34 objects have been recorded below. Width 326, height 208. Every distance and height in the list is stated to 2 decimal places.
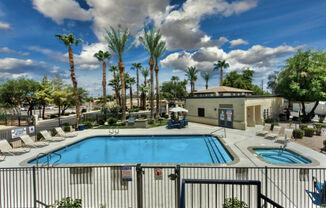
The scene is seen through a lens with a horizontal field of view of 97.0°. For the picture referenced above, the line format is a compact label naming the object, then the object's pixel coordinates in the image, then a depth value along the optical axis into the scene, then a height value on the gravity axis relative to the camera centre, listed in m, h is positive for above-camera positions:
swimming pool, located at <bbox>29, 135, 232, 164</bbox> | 10.66 -4.20
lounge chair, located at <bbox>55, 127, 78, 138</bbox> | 14.67 -3.28
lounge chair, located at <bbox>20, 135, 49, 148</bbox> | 11.55 -3.27
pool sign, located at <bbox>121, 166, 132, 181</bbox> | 5.00 -2.45
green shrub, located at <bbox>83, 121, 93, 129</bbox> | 19.43 -3.09
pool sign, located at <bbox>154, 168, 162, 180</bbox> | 4.98 -2.48
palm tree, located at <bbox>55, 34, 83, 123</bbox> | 18.77 +7.18
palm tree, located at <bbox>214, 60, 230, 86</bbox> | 42.91 +10.97
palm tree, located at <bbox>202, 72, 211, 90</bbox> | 57.15 +9.82
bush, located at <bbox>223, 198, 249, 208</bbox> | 3.95 -2.85
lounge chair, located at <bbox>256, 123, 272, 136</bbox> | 13.64 -2.82
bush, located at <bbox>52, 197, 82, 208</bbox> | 4.10 -2.94
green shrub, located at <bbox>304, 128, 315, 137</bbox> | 13.02 -2.75
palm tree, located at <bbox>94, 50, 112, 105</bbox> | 31.78 +10.03
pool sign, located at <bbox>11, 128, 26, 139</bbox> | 11.67 -2.49
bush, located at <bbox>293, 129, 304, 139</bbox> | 12.60 -2.80
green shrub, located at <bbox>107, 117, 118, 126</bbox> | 21.41 -2.85
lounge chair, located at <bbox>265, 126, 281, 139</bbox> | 12.53 -2.87
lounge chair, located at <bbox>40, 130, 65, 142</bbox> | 13.28 -3.30
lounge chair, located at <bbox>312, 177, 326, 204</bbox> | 5.04 -3.21
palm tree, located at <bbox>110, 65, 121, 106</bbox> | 39.44 +4.42
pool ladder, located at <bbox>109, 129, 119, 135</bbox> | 16.37 -3.46
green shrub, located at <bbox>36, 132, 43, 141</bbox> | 13.30 -3.12
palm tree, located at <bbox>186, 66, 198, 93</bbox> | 49.34 +9.59
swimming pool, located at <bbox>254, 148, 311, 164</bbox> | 9.08 -3.68
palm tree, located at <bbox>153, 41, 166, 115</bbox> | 23.84 +8.31
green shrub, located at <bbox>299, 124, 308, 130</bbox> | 13.74 -2.40
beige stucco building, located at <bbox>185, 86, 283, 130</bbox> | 17.09 -0.85
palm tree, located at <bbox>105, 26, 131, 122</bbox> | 20.05 +8.67
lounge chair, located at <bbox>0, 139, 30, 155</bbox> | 9.93 -3.30
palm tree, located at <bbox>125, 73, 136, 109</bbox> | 43.34 +6.53
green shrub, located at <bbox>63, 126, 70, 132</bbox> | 16.96 -3.05
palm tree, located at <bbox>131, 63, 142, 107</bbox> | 44.34 +11.39
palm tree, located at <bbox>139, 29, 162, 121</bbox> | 22.85 +9.61
